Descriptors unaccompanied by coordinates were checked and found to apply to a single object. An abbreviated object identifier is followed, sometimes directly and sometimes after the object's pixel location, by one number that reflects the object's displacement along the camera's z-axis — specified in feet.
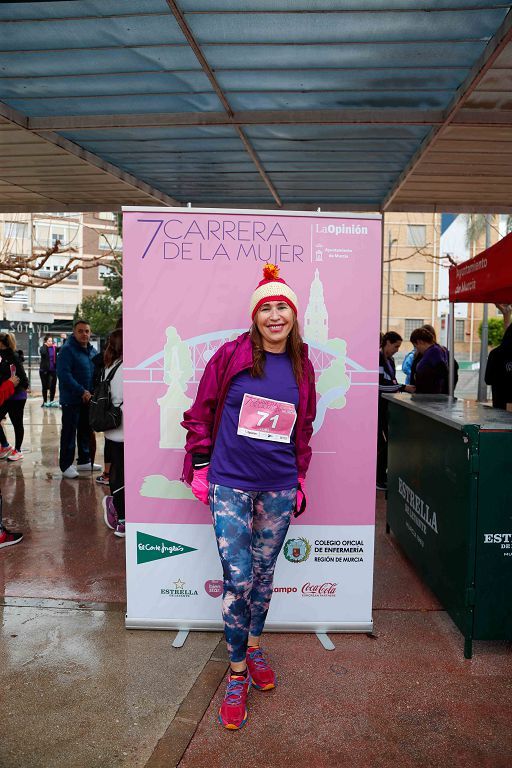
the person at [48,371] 54.70
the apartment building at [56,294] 133.18
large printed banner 11.52
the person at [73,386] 24.48
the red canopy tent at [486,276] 14.39
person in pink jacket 9.77
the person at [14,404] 27.25
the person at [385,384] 24.13
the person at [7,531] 17.14
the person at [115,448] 17.60
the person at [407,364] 30.46
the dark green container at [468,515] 11.19
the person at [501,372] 18.56
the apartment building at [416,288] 168.55
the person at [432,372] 21.33
